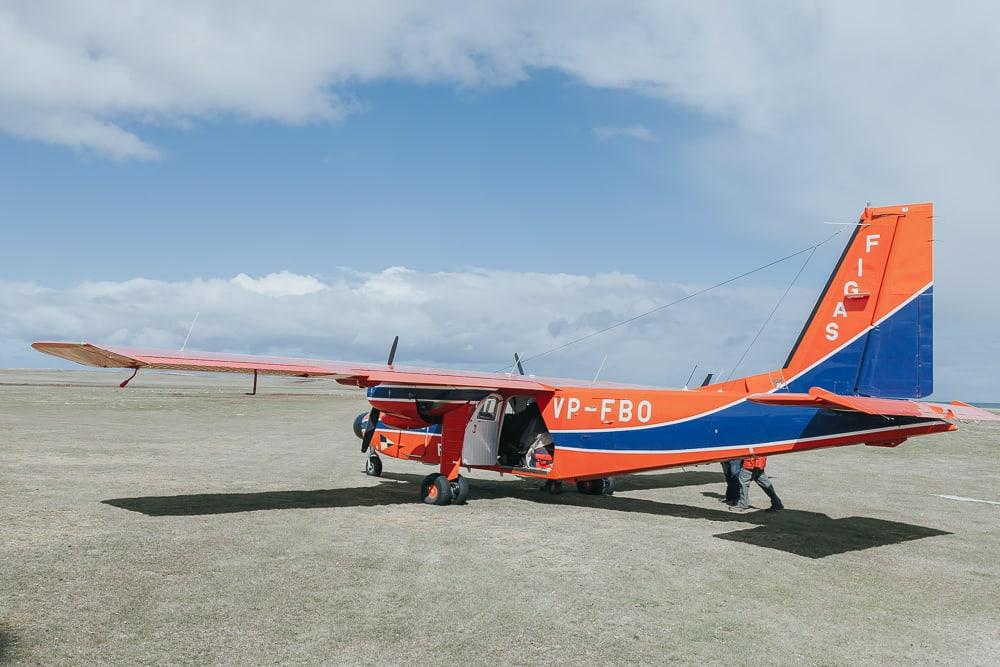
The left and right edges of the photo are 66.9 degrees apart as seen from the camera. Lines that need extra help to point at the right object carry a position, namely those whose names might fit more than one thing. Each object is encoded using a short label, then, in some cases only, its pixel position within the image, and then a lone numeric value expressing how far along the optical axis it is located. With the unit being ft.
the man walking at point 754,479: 53.83
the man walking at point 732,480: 55.72
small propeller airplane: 43.34
